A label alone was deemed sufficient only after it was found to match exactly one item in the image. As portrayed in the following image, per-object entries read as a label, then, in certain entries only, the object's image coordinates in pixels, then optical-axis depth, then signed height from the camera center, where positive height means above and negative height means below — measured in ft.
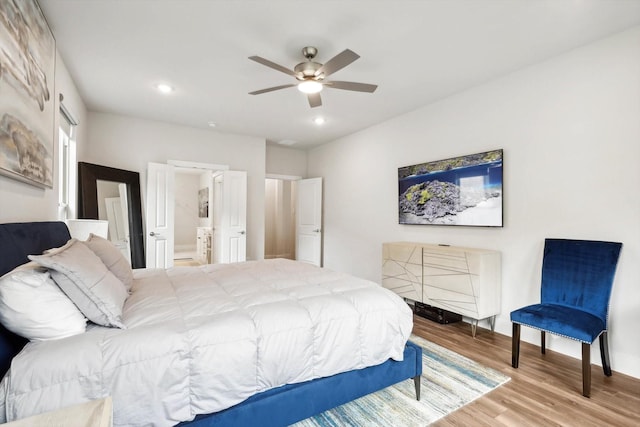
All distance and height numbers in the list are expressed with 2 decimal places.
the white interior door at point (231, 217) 16.78 -0.34
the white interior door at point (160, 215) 14.74 -0.21
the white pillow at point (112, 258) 6.30 -1.03
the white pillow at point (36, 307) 3.67 -1.26
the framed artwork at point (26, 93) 5.09 +2.34
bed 3.74 -2.10
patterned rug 5.82 -4.09
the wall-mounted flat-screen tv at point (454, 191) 10.33 +0.80
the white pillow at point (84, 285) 4.26 -1.11
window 10.12 +1.61
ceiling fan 7.77 +3.77
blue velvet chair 6.84 -2.24
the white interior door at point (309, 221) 19.38 -0.66
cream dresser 9.75 -2.36
